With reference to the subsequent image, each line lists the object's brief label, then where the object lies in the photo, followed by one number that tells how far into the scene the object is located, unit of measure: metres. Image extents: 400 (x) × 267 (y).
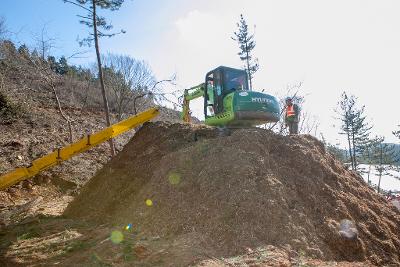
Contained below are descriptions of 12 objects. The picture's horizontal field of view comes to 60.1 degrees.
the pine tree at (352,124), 42.31
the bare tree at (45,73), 18.77
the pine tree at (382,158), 44.62
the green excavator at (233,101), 10.11
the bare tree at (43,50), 20.11
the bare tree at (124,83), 30.16
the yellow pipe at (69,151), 9.32
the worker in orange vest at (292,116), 11.90
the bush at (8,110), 21.25
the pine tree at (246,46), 30.92
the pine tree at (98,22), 17.36
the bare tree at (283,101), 30.07
